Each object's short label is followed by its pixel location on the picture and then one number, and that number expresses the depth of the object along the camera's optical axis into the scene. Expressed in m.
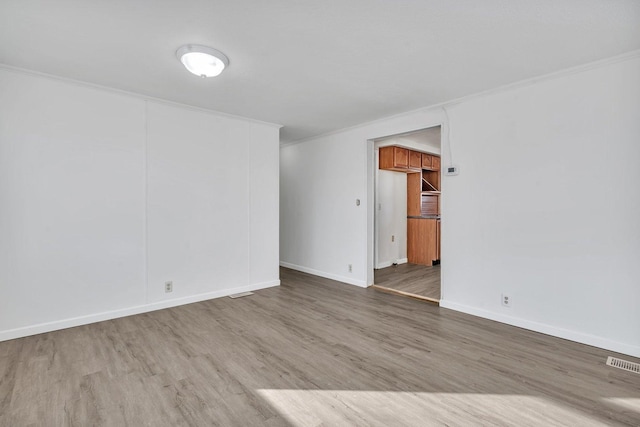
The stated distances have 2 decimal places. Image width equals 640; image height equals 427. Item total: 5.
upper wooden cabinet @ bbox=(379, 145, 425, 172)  5.79
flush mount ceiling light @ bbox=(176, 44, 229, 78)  2.38
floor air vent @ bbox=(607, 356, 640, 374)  2.30
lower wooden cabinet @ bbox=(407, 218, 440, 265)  6.24
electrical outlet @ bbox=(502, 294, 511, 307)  3.18
